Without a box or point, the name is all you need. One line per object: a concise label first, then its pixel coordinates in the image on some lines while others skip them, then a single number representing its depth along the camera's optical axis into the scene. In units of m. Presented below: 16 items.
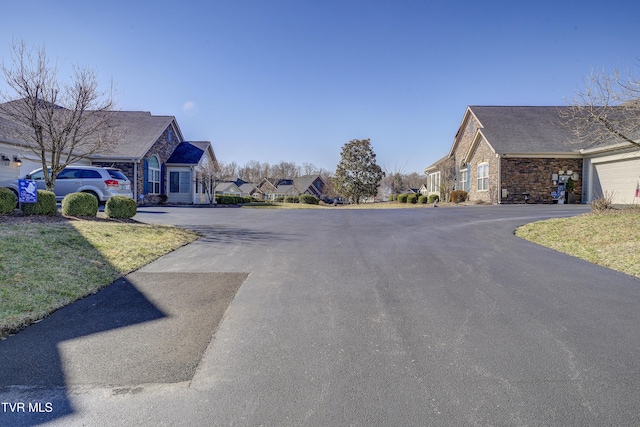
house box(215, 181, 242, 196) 64.47
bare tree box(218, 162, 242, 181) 36.31
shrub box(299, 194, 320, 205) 36.31
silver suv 13.29
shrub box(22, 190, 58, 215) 9.37
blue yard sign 9.09
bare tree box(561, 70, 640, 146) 9.77
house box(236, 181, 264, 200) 70.19
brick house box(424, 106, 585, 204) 22.14
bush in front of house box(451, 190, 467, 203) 26.56
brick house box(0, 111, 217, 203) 22.12
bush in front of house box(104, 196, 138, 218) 10.73
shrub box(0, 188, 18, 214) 8.88
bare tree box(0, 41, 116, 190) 10.23
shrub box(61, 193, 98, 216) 9.95
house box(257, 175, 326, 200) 63.66
